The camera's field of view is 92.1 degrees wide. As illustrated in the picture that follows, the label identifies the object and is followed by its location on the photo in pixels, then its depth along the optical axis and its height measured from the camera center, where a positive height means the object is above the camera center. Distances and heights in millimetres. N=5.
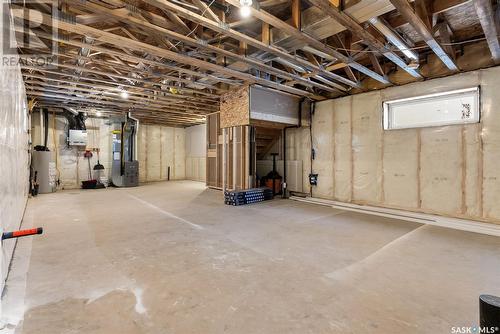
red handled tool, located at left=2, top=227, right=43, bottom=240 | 1189 -336
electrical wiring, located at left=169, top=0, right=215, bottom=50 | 3033 +1700
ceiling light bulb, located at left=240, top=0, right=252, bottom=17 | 2322 +1578
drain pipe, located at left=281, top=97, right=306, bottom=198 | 6441 +633
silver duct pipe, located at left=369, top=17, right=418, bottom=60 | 2761 +1641
